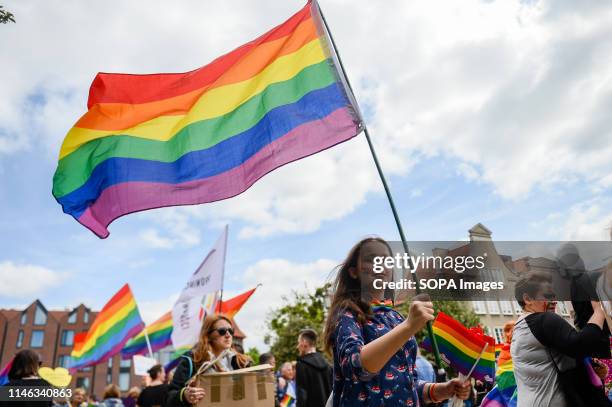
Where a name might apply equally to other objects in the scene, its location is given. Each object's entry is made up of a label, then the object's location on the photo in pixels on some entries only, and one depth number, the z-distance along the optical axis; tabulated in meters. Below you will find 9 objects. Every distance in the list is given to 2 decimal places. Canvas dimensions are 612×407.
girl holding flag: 1.96
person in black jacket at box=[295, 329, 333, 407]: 6.58
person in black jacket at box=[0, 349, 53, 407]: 4.61
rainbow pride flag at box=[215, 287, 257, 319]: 11.91
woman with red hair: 3.72
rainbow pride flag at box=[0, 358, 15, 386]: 8.91
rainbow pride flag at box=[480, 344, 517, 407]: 3.77
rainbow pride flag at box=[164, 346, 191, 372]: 11.69
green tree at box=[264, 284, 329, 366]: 30.56
